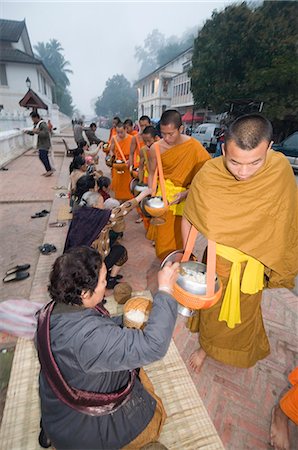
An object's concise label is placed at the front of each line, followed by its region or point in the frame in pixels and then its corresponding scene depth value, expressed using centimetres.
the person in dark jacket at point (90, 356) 106
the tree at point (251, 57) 1357
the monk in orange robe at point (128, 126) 755
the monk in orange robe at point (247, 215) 156
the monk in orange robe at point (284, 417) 165
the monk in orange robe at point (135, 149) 553
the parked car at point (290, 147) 927
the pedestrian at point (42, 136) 840
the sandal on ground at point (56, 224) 502
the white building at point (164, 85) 3306
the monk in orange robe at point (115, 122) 709
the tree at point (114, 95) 7996
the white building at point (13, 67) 2305
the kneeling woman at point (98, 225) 269
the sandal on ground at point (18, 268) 355
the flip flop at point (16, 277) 341
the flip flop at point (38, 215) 552
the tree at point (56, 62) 4984
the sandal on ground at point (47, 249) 407
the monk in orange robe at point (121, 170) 623
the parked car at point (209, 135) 1522
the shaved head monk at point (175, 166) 311
